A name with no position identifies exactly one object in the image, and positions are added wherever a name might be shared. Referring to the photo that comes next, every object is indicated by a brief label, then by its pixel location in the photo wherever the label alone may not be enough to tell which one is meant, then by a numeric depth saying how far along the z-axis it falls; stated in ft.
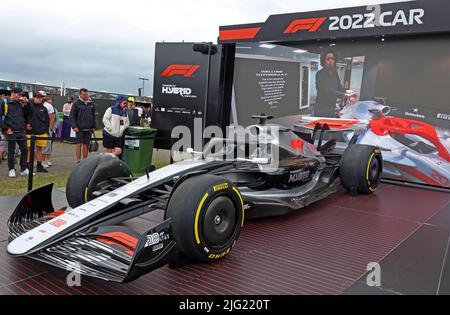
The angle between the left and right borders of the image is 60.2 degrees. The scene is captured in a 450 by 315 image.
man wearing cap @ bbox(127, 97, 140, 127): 30.92
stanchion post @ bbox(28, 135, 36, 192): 16.12
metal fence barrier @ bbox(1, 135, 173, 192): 15.93
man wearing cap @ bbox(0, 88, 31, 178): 22.47
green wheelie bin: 25.58
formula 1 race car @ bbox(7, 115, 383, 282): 8.96
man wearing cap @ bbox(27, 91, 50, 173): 23.91
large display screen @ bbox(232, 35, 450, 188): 21.93
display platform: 9.41
